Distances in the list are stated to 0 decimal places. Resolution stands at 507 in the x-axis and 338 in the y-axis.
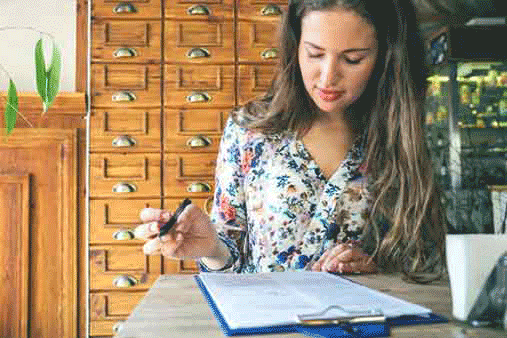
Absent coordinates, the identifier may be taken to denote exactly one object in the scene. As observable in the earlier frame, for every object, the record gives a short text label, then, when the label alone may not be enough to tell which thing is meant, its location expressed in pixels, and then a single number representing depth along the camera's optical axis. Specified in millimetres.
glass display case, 4059
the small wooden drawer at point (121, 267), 2936
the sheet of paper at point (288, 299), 597
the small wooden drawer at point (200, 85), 2988
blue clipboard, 539
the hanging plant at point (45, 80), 1993
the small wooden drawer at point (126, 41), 2963
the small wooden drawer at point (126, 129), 2957
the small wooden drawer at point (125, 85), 2963
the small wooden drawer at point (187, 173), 2980
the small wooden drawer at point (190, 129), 2980
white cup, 593
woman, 1223
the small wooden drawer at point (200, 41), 2998
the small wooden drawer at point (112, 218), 2951
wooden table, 564
